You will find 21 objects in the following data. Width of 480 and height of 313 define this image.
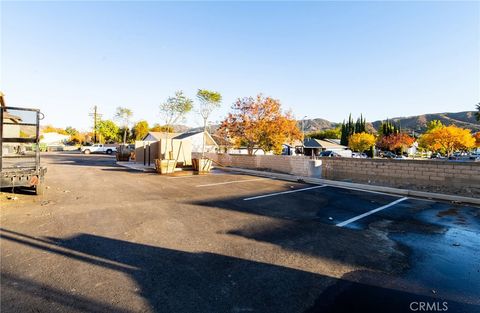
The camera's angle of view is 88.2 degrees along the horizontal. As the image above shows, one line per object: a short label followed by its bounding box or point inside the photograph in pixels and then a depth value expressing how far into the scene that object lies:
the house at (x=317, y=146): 57.16
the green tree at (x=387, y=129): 67.01
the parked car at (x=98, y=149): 45.00
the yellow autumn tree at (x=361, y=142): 54.75
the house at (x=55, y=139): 85.11
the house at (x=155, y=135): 48.56
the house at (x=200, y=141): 44.91
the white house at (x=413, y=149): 68.10
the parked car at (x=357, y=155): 46.01
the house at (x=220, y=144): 39.66
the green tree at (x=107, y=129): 65.31
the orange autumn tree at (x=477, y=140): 54.44
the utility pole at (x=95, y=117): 61.63
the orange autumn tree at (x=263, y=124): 21.50
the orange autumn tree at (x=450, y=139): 41.44
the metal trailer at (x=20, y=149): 7.21
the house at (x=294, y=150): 49.04
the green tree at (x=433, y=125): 62.47
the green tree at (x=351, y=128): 72.06
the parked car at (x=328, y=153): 40.31
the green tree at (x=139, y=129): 76.40
